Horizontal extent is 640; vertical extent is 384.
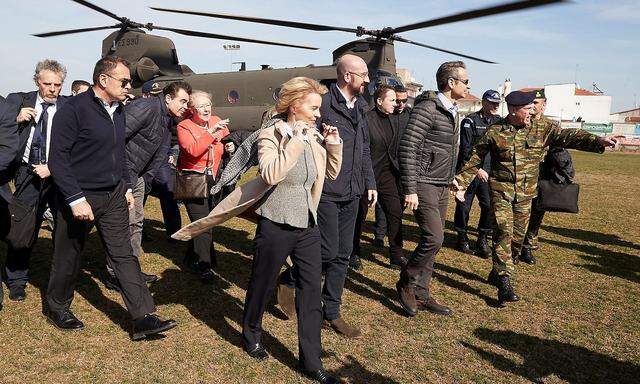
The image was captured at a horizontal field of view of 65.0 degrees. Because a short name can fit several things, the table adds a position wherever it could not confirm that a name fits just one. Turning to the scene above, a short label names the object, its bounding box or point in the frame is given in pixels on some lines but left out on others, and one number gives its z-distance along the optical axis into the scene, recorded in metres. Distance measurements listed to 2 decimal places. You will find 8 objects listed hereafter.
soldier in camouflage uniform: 5.02
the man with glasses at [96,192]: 3.66
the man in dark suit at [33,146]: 4.57
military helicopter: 11.41
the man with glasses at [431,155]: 4.50
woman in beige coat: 3.33
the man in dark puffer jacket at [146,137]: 4.71
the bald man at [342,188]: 4.05
